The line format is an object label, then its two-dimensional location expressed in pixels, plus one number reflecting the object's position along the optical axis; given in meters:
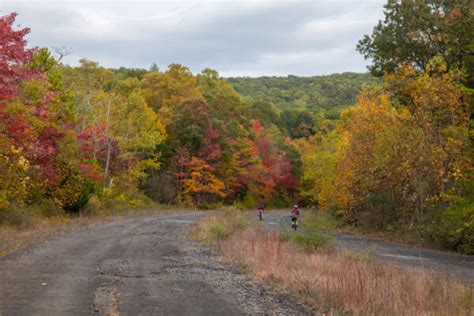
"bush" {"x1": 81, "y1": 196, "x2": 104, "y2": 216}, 37.95
